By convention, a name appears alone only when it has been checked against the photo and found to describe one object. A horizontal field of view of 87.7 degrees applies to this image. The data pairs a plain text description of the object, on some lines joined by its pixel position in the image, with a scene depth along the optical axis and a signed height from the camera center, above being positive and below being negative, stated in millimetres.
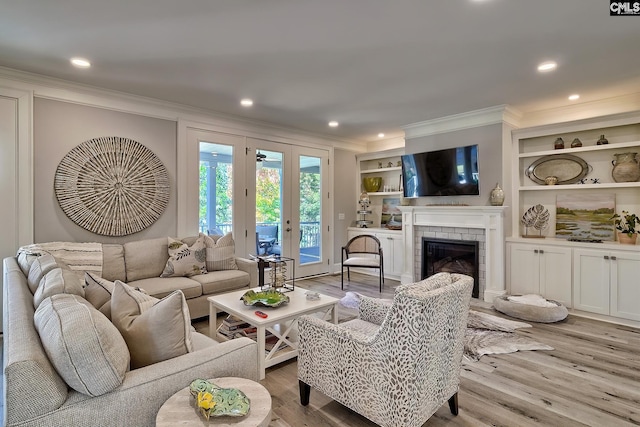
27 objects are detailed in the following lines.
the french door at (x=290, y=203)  5148 +160
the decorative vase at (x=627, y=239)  3641 -298
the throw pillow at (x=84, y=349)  1115 -470
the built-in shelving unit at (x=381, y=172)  6154 +782
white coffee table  2490 -807
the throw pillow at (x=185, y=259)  3725 -531
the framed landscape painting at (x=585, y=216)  4035 -52
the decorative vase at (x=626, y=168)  3762 +499
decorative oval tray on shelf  4223 +569
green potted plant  3639 -183
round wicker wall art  3568 +309
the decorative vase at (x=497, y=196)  4336 +209
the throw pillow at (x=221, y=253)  3993 -496
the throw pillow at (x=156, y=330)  1437 -513
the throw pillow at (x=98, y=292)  1675 -414
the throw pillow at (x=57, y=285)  1574 -360
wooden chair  5305 -625
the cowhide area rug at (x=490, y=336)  2969 -1213
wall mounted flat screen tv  4652 +589
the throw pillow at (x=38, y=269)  1972 -351
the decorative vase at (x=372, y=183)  6449 +568
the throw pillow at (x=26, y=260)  2363 -354
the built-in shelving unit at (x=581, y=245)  3588 -388
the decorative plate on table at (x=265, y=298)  2695 -709
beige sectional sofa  1049 -539
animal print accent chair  1581 -771
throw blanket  3193 -405
